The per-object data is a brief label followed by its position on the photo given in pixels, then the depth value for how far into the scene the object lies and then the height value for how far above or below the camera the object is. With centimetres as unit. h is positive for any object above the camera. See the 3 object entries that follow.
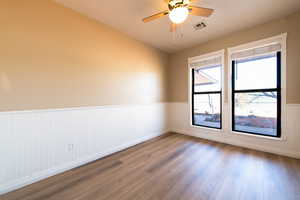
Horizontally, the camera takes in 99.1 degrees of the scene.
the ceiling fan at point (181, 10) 167 +123
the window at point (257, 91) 264 +19
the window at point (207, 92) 344 +21
